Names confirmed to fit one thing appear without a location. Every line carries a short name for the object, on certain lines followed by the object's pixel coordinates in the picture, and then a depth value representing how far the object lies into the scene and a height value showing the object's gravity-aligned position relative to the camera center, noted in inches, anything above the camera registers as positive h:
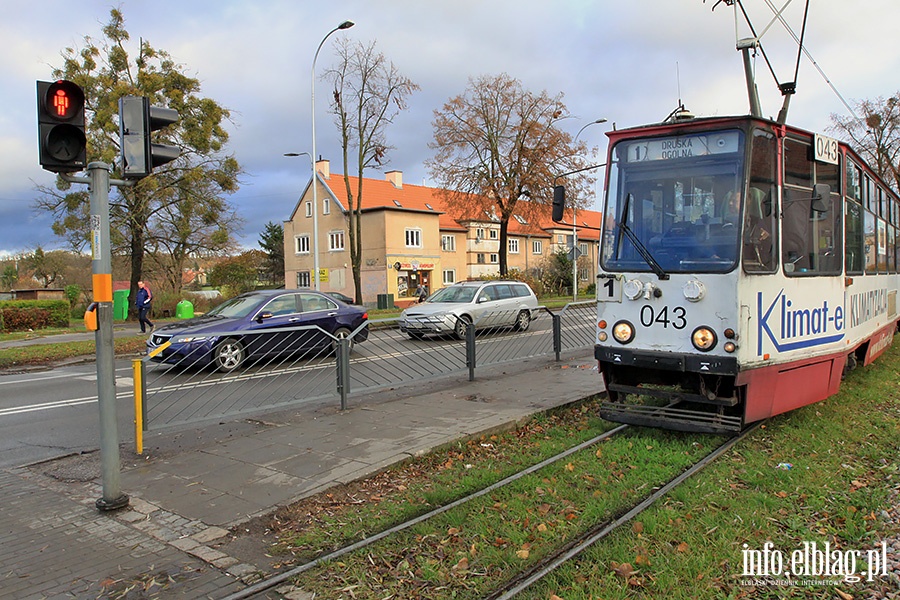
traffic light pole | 190.4 -15.3
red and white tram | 231.6 +0.4
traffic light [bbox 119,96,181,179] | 193.0 +47.8
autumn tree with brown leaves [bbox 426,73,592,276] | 1412.4 +299.1
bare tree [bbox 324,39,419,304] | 1222.9 +309.1
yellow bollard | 235.6 -47.4
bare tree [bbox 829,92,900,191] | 1524.4 +334.1
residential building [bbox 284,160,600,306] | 1923.0 +133.0
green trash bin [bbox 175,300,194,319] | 949.8 -39.3
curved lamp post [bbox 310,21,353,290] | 1089.0 +87.3
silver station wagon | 620.4 -30.0
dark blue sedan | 302.5 -29.9
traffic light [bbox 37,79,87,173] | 178.9 +47.8
